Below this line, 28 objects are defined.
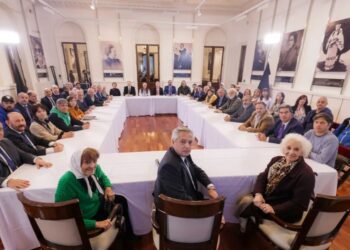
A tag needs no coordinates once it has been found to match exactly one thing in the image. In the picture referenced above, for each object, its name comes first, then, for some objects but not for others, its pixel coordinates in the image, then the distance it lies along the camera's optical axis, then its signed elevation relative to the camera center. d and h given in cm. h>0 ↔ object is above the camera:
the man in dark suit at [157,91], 782 -96
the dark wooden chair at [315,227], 110 -102
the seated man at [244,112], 368 -83
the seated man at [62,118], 292 -78
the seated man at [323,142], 198 -74
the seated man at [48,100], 470 -82
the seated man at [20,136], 196 -72
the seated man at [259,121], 300 -81
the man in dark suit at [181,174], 137 -79
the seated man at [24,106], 376 -78
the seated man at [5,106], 338 -70
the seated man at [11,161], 153 -88
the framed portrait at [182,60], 895 +40
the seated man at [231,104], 438 -80
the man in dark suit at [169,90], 800 -88
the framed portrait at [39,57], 671 +34
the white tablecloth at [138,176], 157 -97
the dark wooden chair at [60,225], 102 -91
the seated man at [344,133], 303 -99
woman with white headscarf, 129 -86
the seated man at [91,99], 516 -86
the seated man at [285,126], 257 -74
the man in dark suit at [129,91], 768 -92
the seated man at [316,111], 357 -74
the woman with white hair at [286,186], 141 -89
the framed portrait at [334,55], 421 +36
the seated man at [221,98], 518 -76
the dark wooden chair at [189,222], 102 -89
